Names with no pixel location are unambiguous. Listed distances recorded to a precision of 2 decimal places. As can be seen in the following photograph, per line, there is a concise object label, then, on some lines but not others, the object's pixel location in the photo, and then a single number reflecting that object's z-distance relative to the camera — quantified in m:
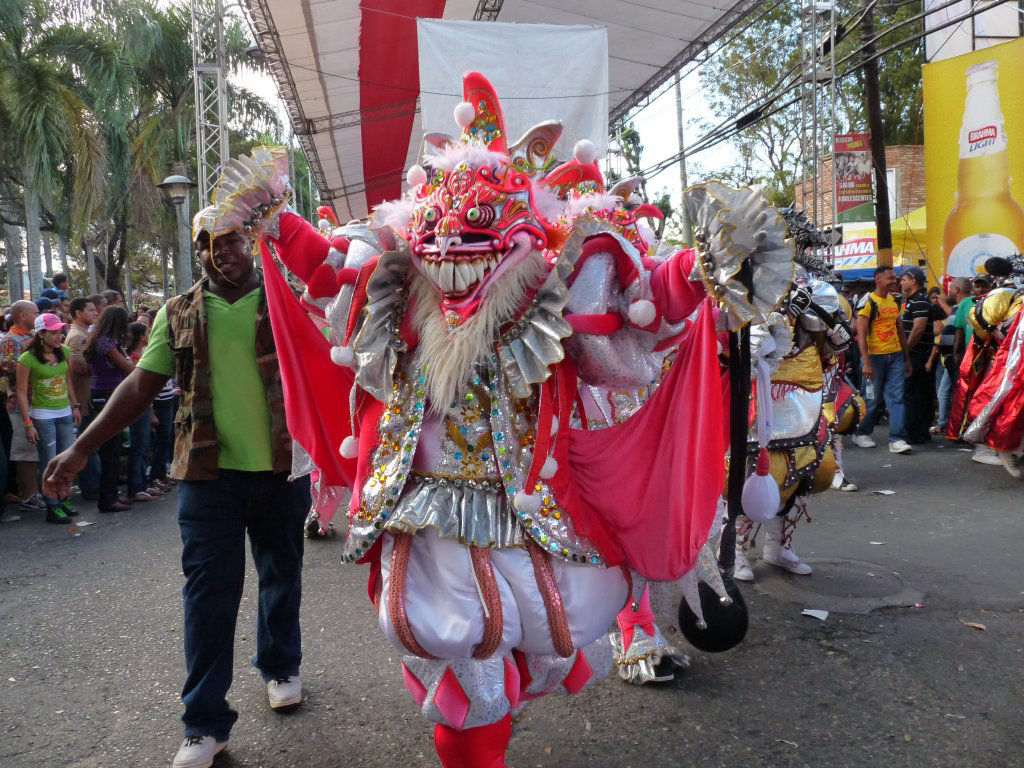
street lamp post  13.78
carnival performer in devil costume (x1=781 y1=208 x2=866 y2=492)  4.48
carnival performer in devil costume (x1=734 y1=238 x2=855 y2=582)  4.35
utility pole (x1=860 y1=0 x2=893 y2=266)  14.95
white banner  6.58
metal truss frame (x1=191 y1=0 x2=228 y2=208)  11.20
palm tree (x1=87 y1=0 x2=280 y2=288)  22.02
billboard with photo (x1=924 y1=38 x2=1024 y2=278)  12.73
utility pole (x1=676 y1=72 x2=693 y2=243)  22.67
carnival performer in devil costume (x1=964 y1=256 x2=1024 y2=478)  7.25
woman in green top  6.65
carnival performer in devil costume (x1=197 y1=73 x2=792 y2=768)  2.15
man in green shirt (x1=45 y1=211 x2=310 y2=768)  2.85
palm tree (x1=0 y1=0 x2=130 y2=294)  17.05
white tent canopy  8.51
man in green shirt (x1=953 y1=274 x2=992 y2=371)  8.17
